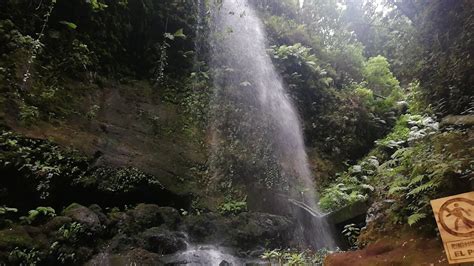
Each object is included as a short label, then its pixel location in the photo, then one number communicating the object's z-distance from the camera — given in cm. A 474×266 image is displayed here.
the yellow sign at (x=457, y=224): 283
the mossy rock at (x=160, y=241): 634
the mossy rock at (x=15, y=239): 522
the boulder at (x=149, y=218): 665
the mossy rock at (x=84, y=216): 608
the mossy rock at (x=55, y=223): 582
